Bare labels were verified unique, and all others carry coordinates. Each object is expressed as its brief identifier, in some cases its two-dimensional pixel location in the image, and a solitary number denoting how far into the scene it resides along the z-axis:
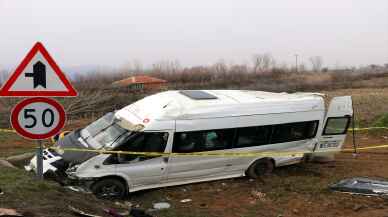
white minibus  8.82
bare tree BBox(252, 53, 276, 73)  81.00
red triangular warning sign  5.88
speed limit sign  5.92
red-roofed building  42.37
